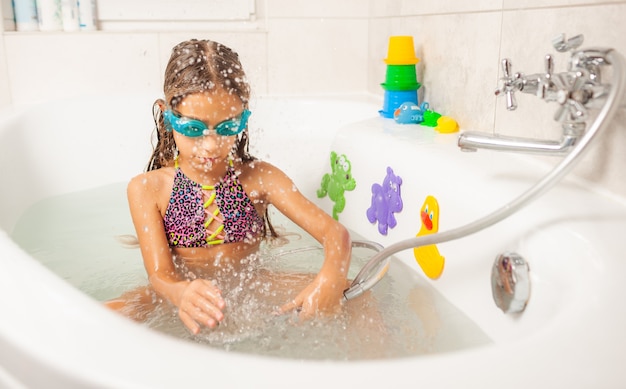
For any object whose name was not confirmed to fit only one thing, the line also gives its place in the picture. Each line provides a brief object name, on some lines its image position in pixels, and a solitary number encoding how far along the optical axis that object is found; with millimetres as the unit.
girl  1250
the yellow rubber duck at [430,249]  1262
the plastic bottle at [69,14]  2168
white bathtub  551
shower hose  856
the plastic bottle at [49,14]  2162
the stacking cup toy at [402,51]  1796
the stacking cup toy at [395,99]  1836
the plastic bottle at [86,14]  2197
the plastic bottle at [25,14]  2162
